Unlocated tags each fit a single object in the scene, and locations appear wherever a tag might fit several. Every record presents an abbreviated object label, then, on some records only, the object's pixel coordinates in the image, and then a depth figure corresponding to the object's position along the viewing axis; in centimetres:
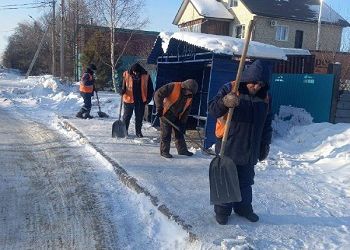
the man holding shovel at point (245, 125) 445
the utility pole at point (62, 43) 2995
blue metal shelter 1060
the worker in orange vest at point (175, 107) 753
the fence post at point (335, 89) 1041
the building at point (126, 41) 2930
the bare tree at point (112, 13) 2392
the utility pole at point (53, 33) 3488
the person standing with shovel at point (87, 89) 1237
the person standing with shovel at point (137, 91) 969
